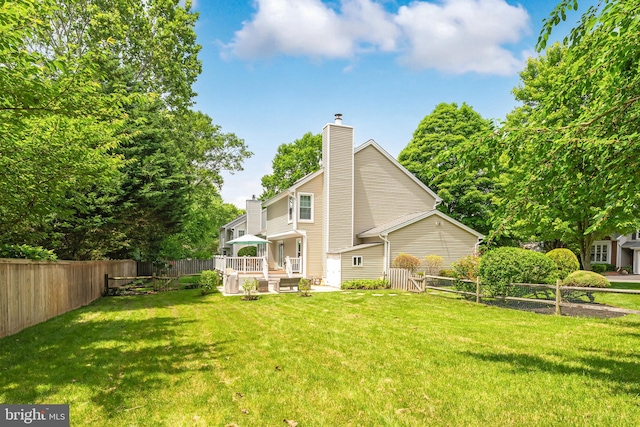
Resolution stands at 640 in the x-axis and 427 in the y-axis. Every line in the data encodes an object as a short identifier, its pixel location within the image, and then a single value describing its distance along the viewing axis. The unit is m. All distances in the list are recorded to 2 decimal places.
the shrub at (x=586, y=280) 13.77
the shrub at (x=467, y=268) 16.50
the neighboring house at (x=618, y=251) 36.91
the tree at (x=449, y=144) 32.09
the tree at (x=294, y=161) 45.56
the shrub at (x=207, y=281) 18.78
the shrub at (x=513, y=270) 13.97
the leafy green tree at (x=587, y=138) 4.38
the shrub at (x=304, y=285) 18.02
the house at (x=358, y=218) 22.41
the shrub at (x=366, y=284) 20.78
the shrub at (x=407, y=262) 21.09
